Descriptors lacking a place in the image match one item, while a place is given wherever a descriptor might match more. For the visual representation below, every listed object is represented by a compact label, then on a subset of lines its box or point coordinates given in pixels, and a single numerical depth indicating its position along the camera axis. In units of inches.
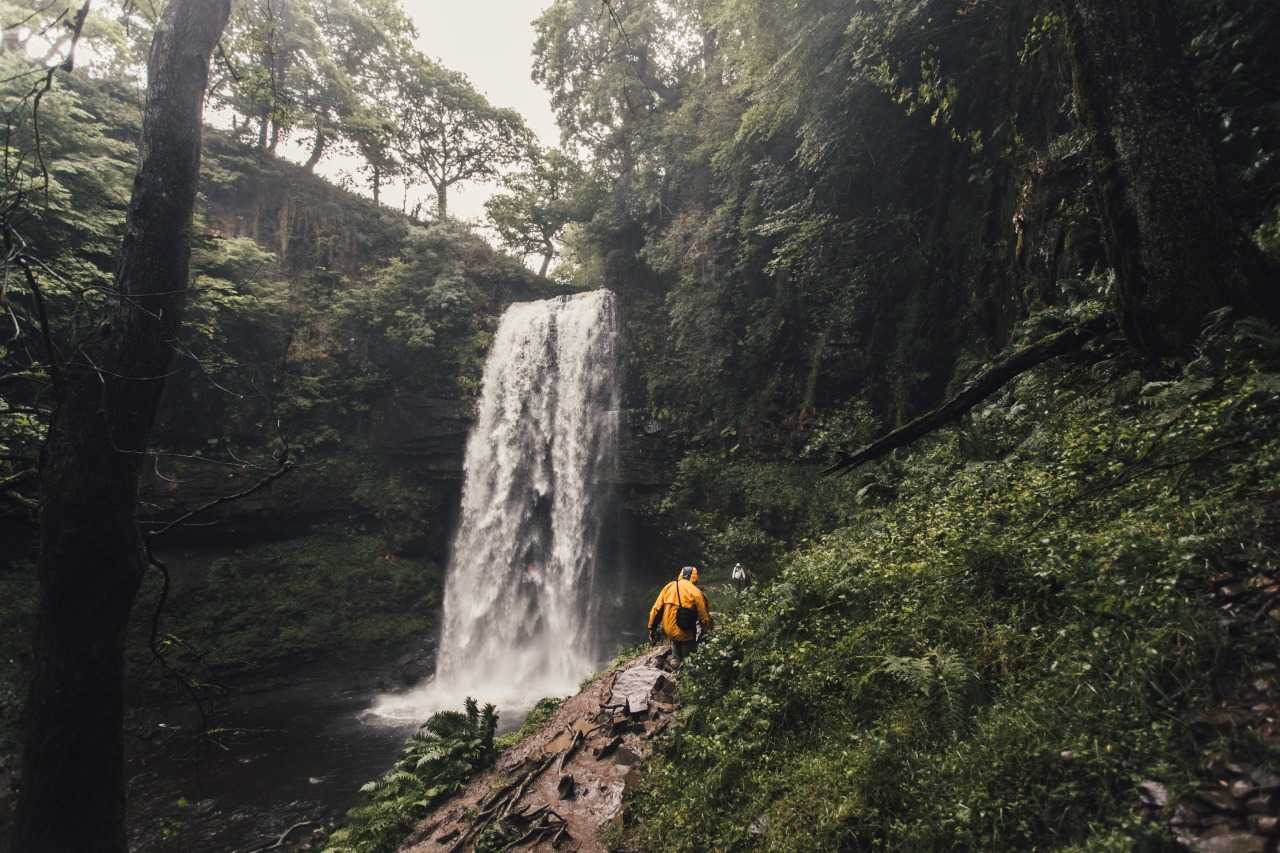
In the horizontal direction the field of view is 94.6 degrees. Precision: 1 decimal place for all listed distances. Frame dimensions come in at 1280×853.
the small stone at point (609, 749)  220.1
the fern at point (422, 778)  254.5
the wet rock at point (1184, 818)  79.0
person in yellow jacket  262.7
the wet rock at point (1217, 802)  76.7
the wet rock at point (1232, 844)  71.9
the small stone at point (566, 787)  204.2
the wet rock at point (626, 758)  208.1
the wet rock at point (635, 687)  244.3
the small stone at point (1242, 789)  76.5
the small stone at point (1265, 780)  75.4
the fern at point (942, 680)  120.9
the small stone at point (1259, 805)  74.2
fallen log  168.2
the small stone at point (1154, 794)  83.8
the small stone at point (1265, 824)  72.1
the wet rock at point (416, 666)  606.1
